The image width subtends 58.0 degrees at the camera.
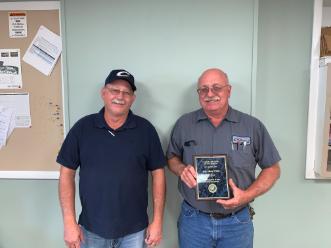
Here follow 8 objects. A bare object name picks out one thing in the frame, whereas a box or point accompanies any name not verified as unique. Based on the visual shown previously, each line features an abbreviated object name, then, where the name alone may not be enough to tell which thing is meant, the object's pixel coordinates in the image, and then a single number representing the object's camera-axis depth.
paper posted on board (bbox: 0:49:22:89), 1.84
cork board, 1.81
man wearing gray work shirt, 1.49
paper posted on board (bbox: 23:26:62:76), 1.81
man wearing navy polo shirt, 1.46
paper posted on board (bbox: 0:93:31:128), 1.87
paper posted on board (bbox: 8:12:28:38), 1.82
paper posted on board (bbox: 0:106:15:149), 1.88
